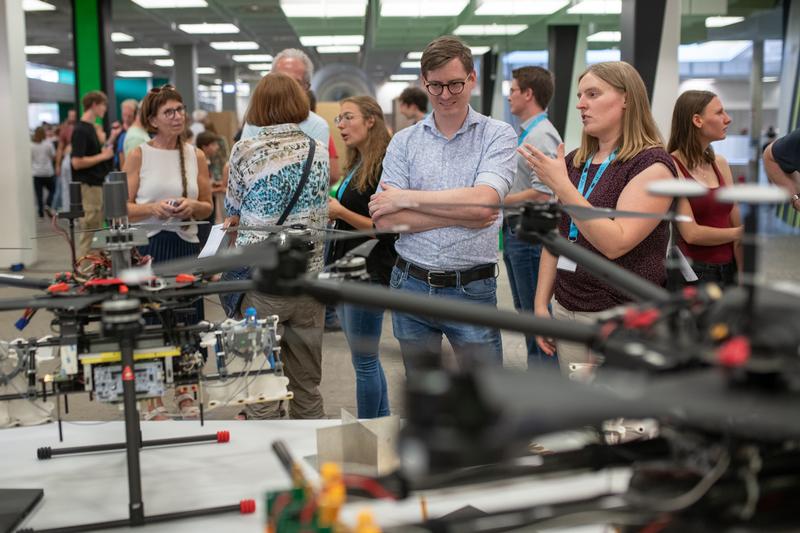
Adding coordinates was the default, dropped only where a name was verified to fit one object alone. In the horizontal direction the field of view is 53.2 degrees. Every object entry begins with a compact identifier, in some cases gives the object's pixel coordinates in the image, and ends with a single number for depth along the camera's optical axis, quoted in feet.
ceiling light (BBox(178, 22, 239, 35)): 42.11
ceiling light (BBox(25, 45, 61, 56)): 54.95
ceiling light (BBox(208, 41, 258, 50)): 47.67
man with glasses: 7.82
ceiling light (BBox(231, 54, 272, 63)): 50.77
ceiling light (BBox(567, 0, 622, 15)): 21.64
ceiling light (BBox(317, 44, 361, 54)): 45.19
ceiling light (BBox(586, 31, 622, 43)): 21.83
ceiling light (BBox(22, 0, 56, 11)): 37.48
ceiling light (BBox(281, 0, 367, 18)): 34.32
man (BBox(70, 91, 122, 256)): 23.20
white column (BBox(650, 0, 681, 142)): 18.92
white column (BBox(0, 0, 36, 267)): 27.02
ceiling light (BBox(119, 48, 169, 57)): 54.65
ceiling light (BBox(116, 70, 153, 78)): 71.33
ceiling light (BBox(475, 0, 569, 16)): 28.45
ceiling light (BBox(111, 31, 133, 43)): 46.95
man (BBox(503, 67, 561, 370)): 13.07
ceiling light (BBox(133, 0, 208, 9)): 34.94
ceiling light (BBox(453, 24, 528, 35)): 31.86
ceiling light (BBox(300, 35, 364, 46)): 42.42
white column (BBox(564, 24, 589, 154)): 26.81
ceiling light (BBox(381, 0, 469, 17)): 31.71
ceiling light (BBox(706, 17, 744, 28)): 21.17
